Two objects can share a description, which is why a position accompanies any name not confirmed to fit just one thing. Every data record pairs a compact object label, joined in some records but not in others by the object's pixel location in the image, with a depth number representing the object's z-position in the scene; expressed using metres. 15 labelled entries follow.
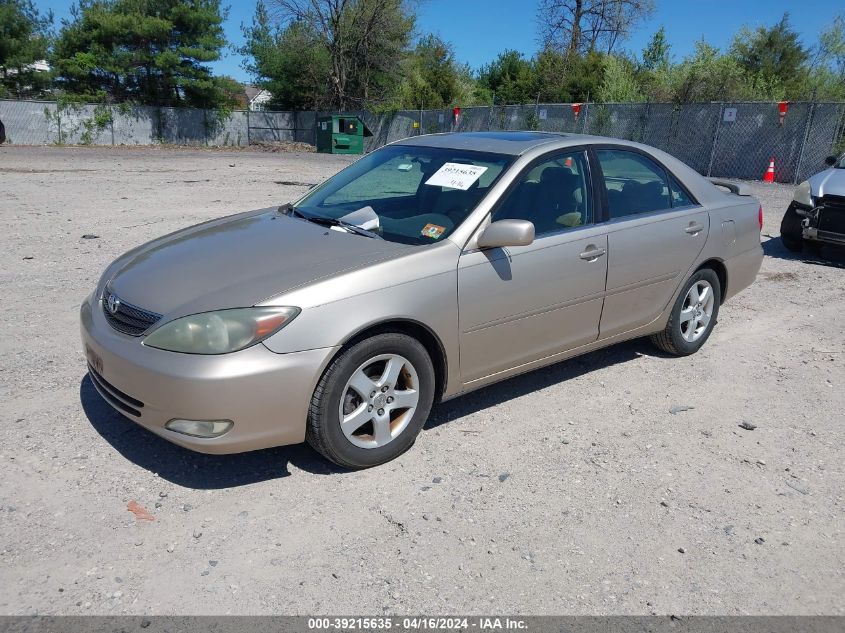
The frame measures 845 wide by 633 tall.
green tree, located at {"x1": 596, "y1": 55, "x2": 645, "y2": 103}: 28.20
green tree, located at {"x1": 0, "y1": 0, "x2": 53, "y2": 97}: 32.88
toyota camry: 3.09
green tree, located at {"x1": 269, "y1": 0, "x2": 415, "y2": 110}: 38.88
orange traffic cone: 19.51
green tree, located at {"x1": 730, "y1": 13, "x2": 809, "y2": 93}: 30.27
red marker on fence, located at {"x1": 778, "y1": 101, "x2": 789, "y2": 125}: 19.39
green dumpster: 32.77
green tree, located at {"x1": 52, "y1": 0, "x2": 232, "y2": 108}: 34.41
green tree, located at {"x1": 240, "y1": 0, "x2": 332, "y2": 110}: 39.84
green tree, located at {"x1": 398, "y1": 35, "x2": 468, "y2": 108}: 40.50
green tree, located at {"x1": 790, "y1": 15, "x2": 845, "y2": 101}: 28.39
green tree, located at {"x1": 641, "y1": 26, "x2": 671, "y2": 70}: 36.19
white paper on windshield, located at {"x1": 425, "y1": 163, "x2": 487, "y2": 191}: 4.09
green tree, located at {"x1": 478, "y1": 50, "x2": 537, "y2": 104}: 39.97
